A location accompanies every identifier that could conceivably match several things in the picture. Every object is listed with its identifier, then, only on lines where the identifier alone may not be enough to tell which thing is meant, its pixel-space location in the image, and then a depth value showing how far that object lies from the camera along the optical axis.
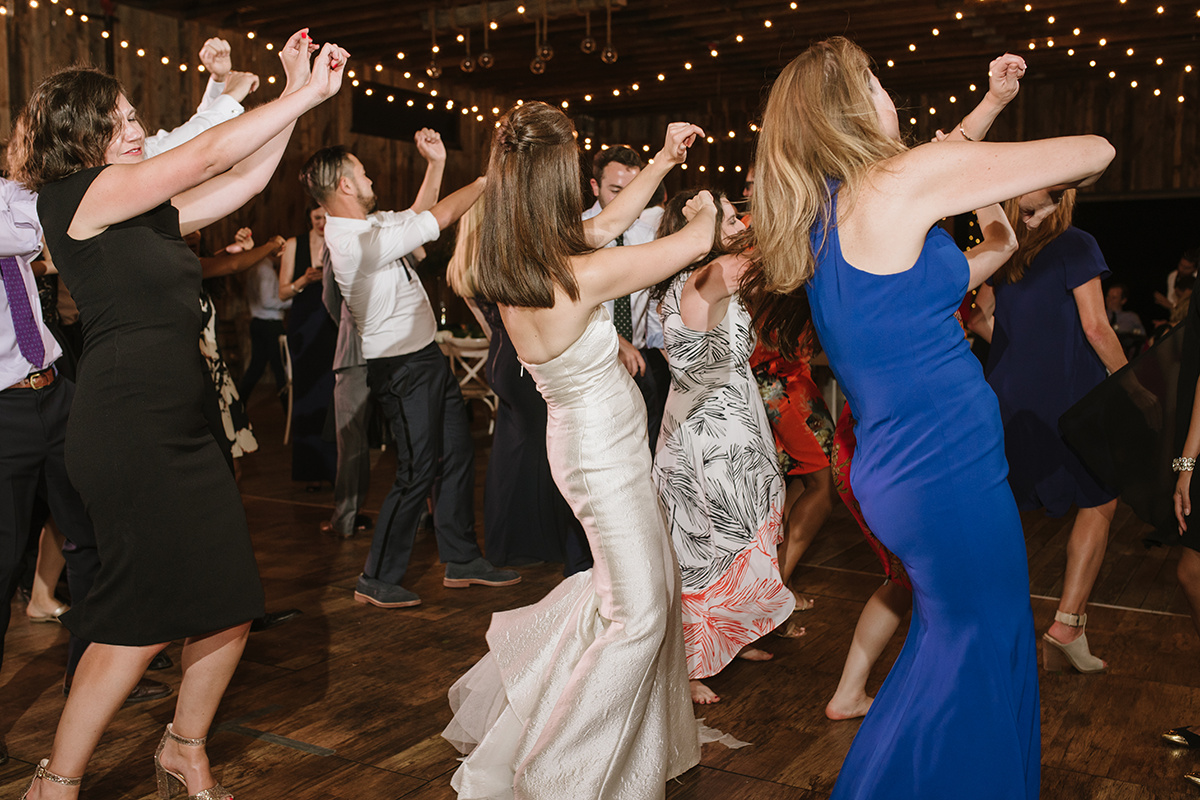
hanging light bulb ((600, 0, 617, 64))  6.94
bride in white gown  2.03
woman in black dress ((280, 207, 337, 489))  5.84
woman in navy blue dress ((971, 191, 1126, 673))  2.95
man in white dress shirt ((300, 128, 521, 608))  3.65
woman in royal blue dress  1.64
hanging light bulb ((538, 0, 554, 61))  7.30
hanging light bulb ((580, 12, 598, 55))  6.92
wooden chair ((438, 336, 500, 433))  7.70
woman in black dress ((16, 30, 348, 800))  1.90
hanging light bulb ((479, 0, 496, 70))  7.14
